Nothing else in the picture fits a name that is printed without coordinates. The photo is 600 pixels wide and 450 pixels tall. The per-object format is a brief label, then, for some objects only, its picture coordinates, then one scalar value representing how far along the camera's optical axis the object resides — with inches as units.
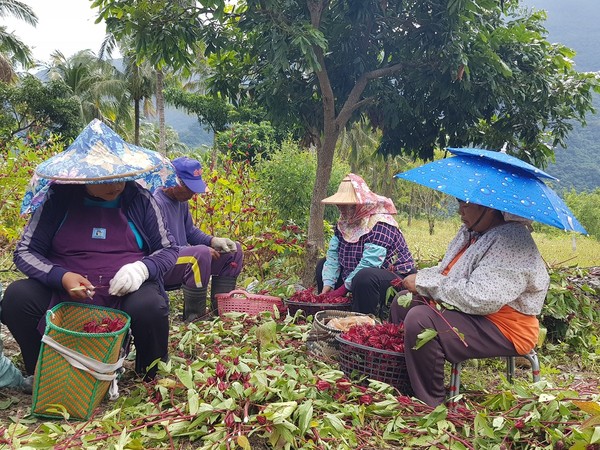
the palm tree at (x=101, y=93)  942.4
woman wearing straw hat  133.3
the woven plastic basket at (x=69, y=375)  81.9
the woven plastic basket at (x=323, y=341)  106.7
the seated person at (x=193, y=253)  134.0
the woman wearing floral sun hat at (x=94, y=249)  91.3
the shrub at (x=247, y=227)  202.5
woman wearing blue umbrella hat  88.4
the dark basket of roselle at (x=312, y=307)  132.3
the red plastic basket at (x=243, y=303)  135.5
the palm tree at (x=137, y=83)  902.3
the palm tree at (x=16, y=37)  805.2
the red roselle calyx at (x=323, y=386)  86.8
